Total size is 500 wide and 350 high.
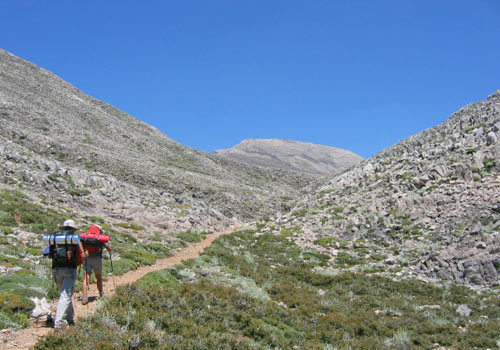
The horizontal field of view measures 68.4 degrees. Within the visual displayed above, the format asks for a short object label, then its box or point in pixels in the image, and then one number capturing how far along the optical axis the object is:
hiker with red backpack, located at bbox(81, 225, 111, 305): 12.21
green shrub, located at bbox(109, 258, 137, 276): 16.95
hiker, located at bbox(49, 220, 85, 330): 9.21
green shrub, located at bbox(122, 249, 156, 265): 19.78
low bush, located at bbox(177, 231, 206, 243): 29.62
